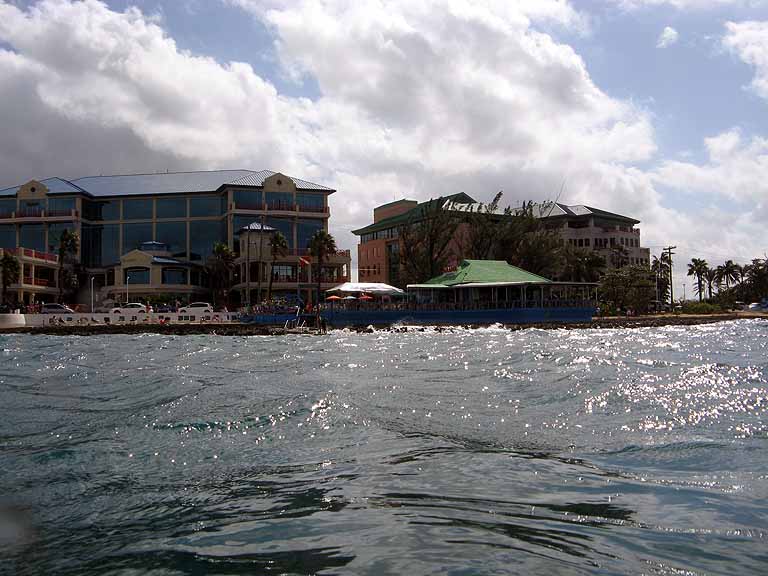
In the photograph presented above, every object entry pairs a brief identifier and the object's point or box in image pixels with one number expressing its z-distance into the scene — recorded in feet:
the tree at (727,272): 402.72
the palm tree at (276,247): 208.23
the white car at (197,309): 180.09
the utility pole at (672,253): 259.23
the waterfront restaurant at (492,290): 174.81
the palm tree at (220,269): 213.66
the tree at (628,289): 222.07
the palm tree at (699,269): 368.89
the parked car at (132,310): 175.94
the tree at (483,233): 231.71
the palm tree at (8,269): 193.47
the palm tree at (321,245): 202.08
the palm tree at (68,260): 219.00
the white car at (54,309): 179.48
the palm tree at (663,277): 338.34
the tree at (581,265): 263.29
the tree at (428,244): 228.02
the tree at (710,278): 389.80
